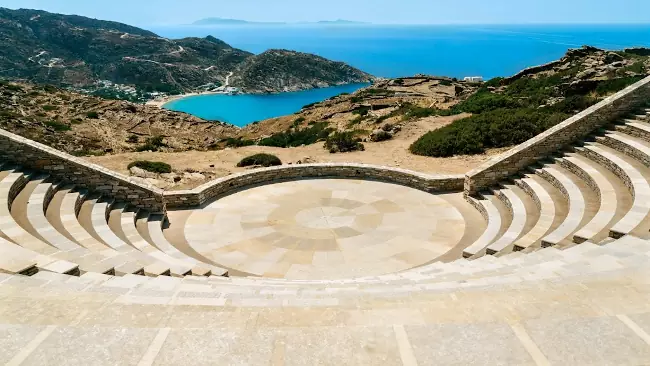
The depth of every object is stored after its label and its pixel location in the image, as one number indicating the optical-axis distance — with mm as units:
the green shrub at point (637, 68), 29384
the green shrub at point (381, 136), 26188
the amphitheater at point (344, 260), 4266
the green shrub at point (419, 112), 31439
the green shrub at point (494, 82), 46181
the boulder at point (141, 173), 18578
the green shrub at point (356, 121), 35550
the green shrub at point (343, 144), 24047
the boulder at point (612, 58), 37938
